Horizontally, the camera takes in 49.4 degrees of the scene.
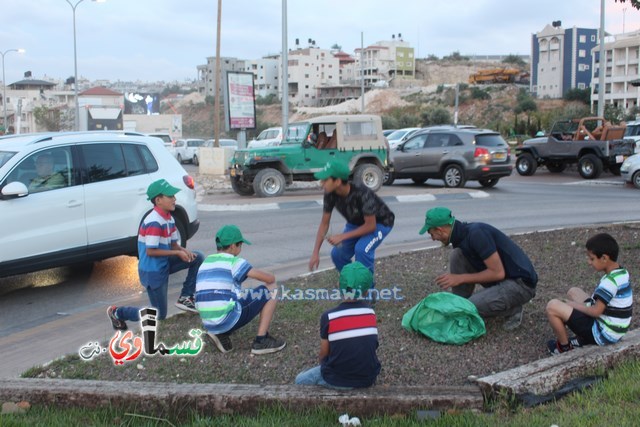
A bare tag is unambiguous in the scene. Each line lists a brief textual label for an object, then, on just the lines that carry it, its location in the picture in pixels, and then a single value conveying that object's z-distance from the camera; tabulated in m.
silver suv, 20.28
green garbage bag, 5.33
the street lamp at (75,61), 40.19
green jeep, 18.89
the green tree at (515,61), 136.12
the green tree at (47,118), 68.06
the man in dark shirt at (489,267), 5.41
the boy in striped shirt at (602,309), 4.82
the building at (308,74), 127.81
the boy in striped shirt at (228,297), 5.24
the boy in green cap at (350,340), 4.22
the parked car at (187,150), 43.31
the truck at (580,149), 23.31
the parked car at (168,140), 42.72
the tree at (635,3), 8.56
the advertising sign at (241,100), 29.56
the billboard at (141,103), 105.93
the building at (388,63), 132.88
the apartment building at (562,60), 87.88
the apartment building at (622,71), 72.69
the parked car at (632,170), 20.73
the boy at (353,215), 6.45
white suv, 7.65
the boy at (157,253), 6.17
